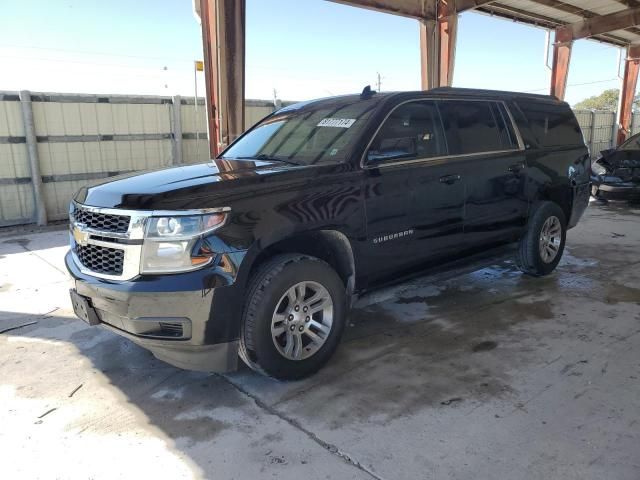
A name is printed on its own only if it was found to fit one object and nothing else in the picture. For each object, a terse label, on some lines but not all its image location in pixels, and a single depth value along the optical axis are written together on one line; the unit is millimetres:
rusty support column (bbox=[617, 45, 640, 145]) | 20609
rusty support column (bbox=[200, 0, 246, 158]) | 8320
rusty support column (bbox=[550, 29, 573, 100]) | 17516
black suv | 2795
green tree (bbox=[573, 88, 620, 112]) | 67412
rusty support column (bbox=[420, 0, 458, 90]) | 13180
